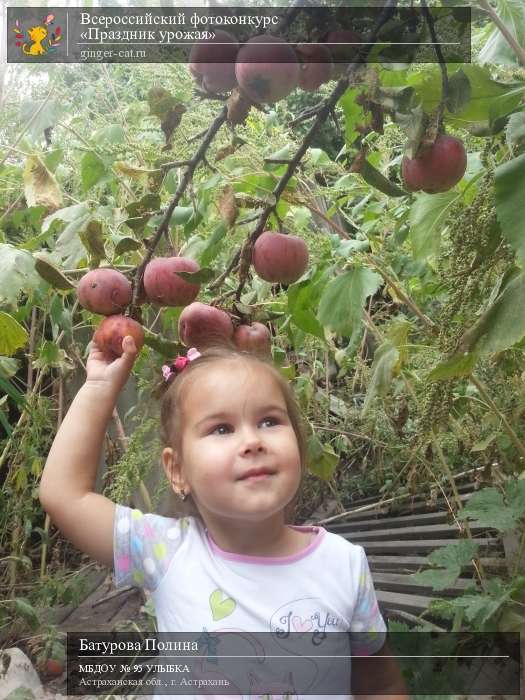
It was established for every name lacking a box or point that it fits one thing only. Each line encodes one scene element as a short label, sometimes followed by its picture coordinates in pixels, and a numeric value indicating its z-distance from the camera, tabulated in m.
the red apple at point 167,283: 0.51
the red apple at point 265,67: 0.43
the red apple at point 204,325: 0.54
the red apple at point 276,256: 0.55
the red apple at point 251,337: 0.56
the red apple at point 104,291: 0.50
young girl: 0.52
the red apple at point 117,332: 0.51
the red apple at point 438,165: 0.45
